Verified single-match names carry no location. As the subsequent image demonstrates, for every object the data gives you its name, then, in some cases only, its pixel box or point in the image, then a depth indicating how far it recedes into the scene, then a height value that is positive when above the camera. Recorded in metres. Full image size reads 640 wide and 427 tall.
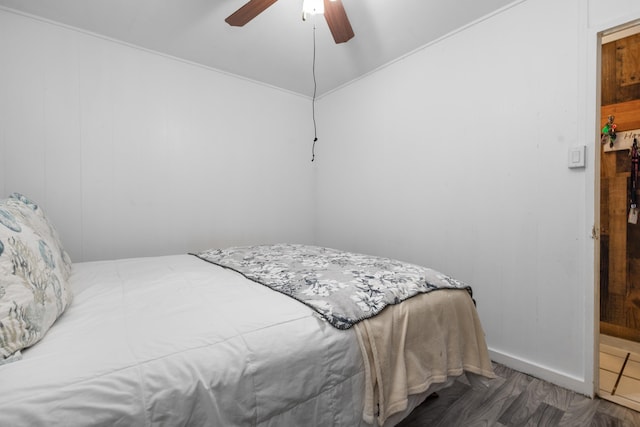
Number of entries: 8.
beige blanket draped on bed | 1.07 -0.56
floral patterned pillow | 0.72 -0.21
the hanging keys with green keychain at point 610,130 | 2.37 +0.62
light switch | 1.67 +0.29
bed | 0.69 -0.40
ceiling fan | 1.67 +1.15
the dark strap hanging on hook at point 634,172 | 2.27 +0.27
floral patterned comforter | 1.14 -0.33
